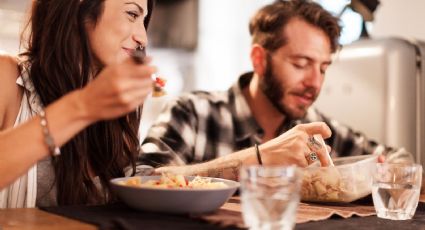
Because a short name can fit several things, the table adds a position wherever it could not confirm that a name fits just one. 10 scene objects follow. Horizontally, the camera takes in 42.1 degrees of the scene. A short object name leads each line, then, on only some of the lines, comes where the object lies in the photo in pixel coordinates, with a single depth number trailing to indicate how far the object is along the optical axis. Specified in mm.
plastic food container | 1268
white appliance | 2605
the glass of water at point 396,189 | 1120
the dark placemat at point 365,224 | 983
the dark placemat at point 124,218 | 905
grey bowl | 976
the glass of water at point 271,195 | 866
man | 2133
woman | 1330
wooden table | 920
